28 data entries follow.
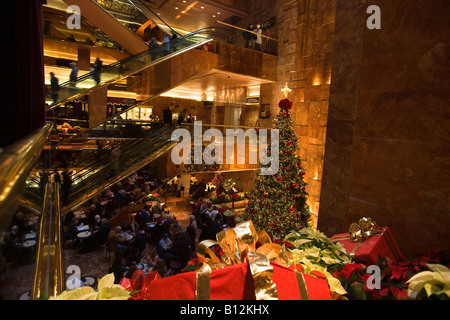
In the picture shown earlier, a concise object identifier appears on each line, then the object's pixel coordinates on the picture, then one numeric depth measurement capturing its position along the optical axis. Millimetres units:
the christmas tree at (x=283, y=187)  7258
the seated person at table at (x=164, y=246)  5797
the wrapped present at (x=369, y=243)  1422
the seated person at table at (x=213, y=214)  8070
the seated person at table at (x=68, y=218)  7482
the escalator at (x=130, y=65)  7363
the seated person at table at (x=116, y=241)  6039
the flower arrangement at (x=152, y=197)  10783
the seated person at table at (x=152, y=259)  5419
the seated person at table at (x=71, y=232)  7090
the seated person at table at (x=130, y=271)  4248
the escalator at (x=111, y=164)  6879
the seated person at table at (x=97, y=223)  7455
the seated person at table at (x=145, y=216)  8220
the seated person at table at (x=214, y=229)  6909
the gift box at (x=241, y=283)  706
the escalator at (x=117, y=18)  8094
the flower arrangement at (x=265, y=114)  12758
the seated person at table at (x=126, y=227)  7424
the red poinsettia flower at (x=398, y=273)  1185
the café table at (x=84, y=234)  6859
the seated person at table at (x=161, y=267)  5289
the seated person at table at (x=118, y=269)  4578
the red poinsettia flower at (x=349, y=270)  1132
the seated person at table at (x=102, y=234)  6902
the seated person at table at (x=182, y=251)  5172
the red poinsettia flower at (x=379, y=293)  1041
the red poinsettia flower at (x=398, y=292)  1033
